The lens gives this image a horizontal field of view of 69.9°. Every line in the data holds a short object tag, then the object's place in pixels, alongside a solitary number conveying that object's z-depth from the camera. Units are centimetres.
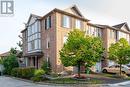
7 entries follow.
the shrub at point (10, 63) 1535
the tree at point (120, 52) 1283
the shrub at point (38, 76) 999
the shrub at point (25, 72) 1123
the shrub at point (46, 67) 1258
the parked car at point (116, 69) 1391
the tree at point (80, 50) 1021
